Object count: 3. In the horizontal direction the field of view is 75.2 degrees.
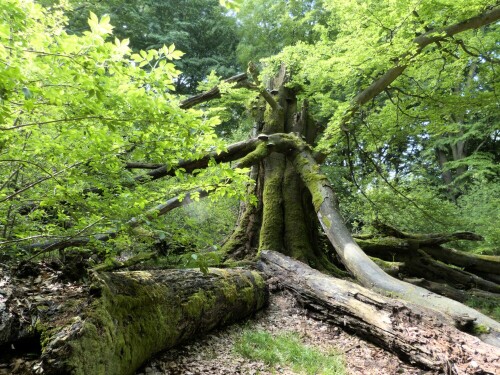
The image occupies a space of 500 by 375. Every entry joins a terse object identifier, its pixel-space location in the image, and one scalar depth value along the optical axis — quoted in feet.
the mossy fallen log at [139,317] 6.89
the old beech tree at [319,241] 10.33
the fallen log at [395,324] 10.81
